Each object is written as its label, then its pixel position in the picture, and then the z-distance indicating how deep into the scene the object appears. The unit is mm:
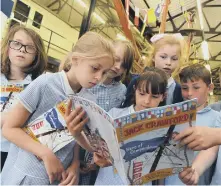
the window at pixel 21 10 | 4719
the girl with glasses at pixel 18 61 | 1187
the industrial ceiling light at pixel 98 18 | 5290
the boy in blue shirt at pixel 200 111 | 905
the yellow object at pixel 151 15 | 3425
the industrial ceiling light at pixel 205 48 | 5823
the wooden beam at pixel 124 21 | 2512
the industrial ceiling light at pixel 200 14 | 4479
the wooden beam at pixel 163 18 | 2852
